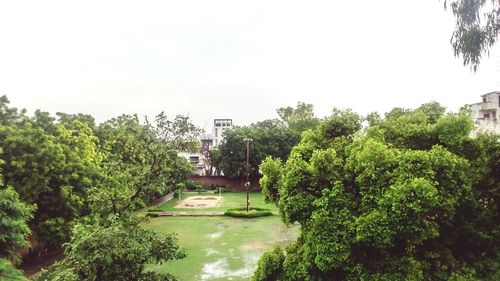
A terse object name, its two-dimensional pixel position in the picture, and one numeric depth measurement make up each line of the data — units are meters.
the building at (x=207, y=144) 55.38
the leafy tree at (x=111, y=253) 8.48
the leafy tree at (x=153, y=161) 9.98
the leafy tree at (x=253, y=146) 45.50
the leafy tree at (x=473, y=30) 10.65
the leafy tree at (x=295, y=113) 58.36
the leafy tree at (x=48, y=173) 16.31
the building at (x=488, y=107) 29.33
